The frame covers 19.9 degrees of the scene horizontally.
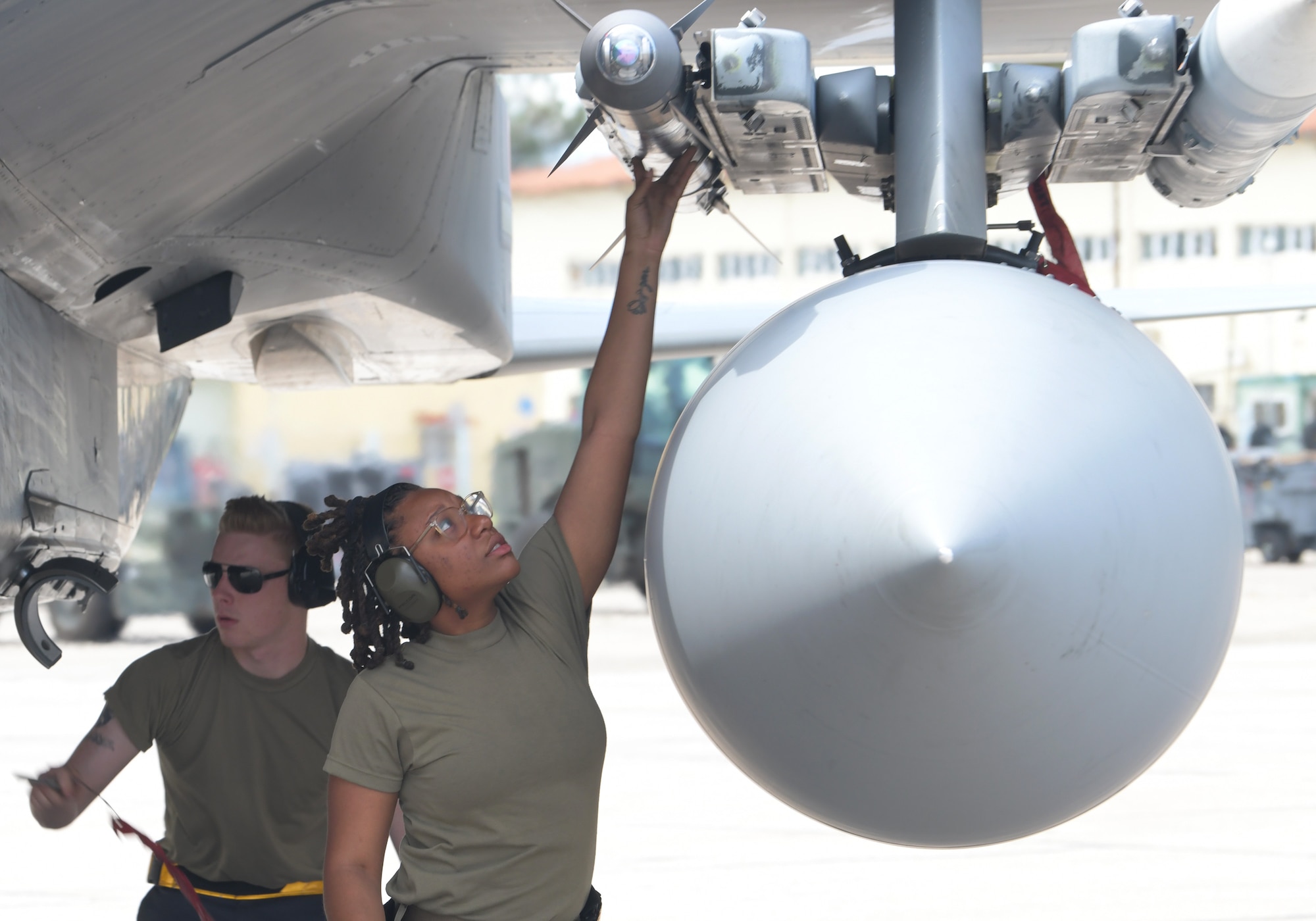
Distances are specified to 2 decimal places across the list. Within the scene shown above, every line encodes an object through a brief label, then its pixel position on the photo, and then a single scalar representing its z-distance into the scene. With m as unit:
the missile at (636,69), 4.84
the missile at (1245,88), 4.77
